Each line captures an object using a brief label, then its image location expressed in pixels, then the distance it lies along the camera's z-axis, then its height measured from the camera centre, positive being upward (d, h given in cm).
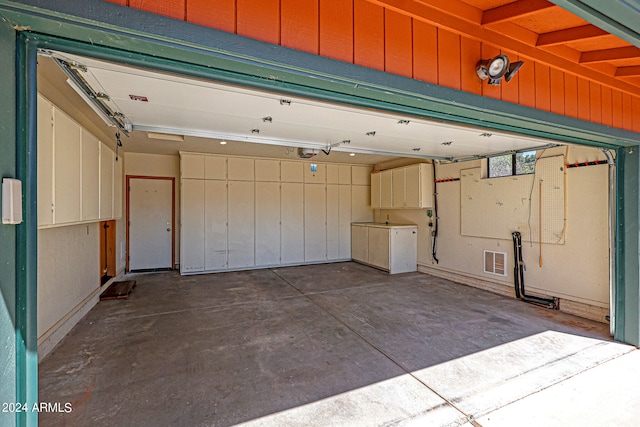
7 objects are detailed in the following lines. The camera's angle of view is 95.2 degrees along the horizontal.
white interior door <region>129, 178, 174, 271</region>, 627 -18
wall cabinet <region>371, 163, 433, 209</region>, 608 +59
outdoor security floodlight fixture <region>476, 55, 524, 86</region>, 174 +87
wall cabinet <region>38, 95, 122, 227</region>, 237 +44
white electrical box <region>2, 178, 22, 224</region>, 89 +5
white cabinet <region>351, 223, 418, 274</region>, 629 -75
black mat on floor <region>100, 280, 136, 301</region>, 444 -121
